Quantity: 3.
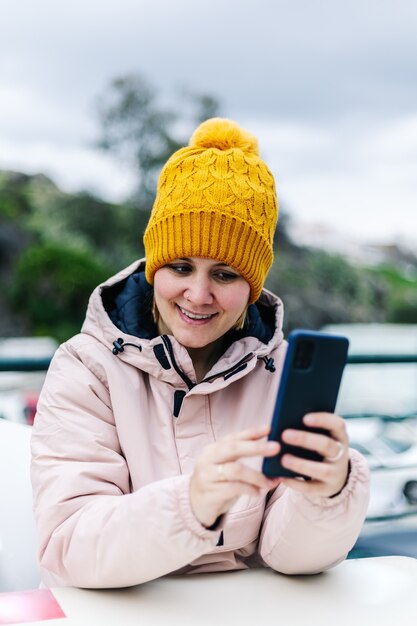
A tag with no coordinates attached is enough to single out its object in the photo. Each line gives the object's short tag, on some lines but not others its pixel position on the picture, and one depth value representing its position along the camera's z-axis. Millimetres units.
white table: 1136
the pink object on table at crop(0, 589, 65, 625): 1089
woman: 1151
